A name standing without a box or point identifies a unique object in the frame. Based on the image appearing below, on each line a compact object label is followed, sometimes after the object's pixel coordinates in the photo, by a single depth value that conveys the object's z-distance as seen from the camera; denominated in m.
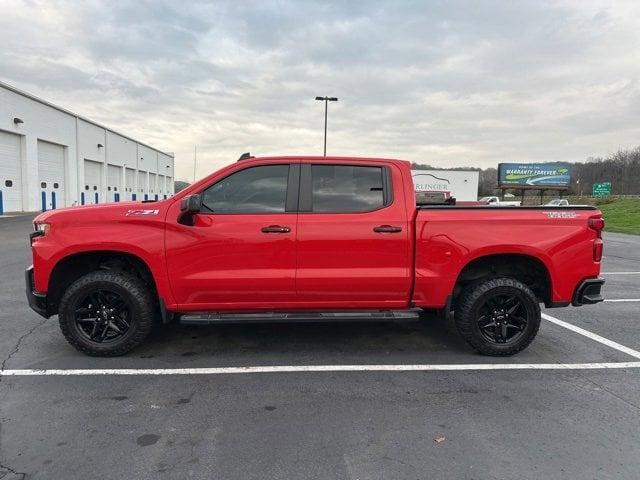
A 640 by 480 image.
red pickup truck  4.38
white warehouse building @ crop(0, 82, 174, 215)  26.34
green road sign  58.74
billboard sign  57.47
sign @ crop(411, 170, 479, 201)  35.62
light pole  35.19
